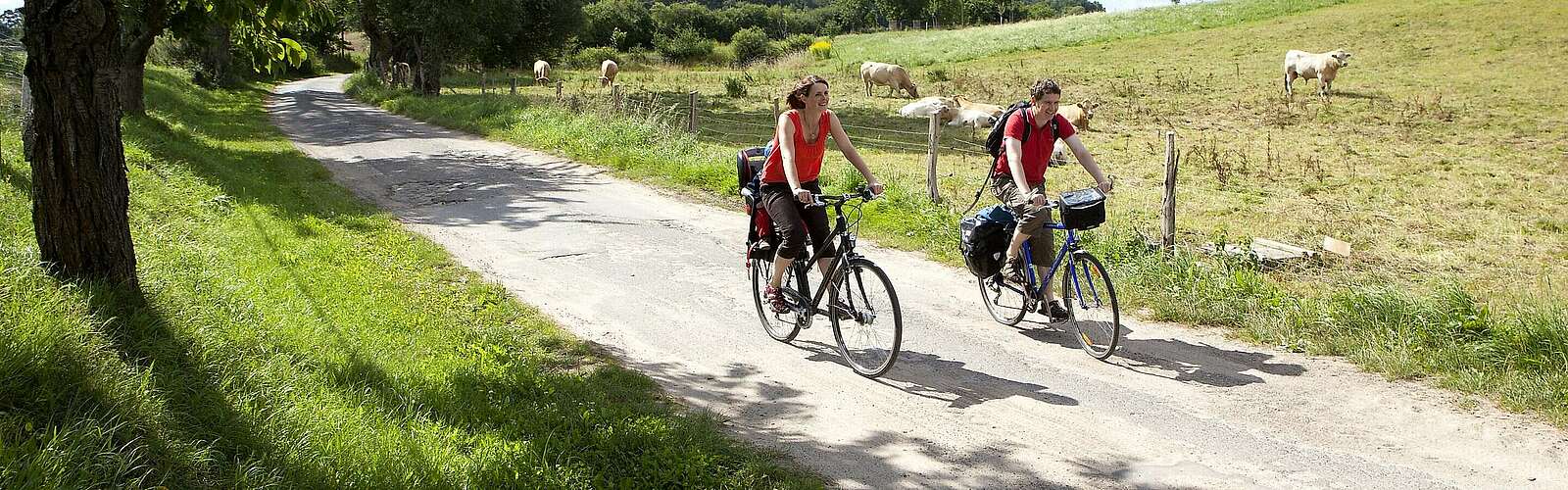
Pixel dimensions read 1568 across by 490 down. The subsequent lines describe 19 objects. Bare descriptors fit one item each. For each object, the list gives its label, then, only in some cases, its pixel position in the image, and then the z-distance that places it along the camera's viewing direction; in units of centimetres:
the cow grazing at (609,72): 3915
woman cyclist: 583
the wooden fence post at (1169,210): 862
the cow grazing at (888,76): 3005
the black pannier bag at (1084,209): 601
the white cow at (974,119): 2152
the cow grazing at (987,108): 2167
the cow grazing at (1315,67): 2505
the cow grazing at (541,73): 3827
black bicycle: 577
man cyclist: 625
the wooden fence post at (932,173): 1167
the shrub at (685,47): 6819
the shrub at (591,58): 5812
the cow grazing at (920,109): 2397
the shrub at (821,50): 5261
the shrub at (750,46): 6752
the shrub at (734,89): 3136
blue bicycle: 620
